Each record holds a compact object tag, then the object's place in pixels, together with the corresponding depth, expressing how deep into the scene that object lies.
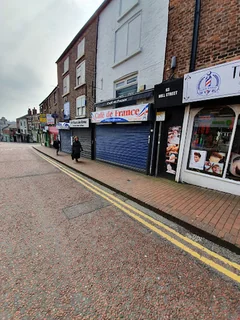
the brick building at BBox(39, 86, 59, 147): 17.58
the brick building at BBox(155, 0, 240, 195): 4.29
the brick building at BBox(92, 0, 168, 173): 6.30
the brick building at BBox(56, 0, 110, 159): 10.47
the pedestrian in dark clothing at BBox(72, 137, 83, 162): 9.77
